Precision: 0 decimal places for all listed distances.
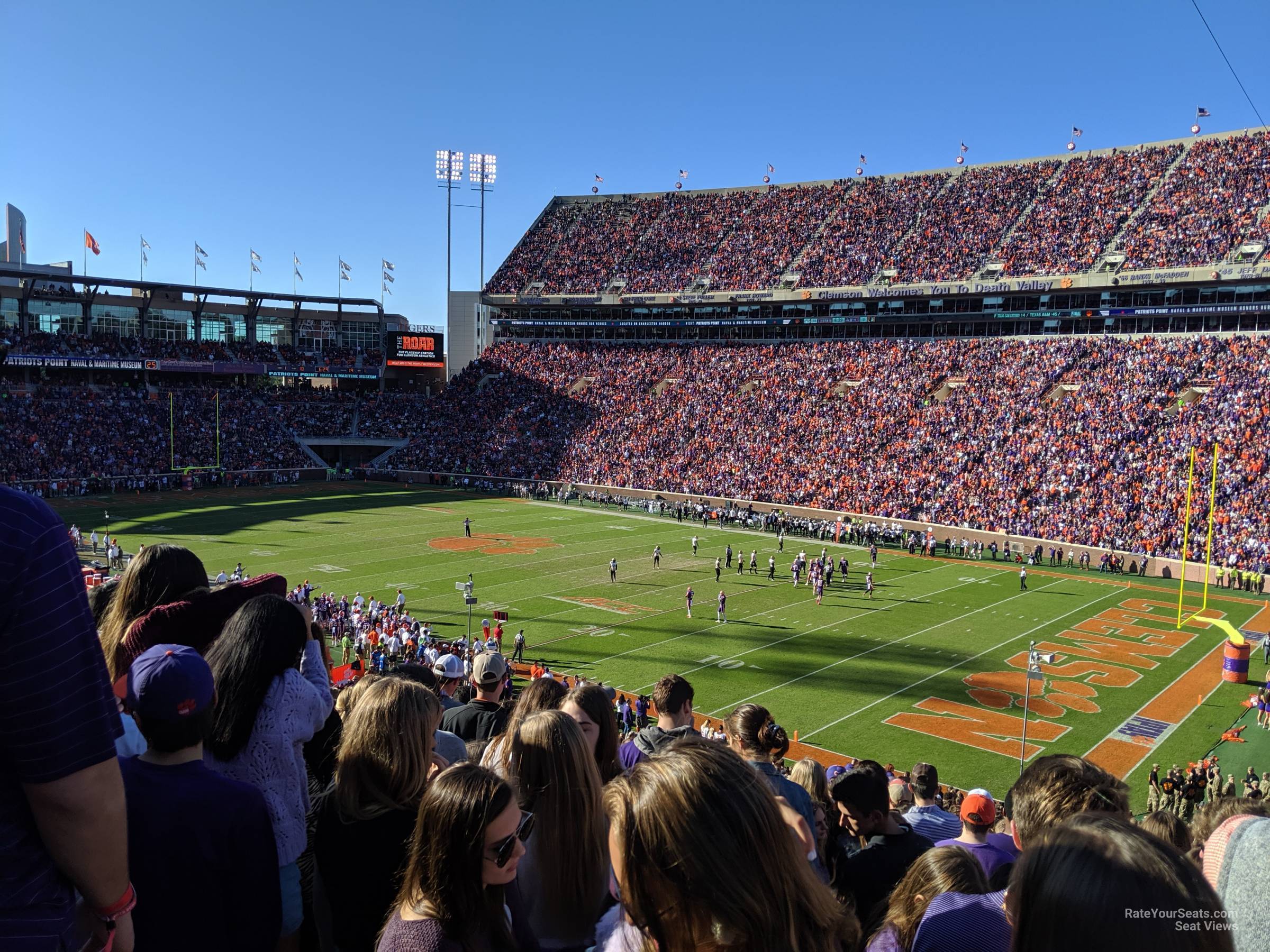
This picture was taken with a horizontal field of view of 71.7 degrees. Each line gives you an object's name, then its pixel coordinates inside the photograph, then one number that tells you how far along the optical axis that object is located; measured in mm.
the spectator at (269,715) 3758
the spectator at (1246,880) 2385
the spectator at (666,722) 5332
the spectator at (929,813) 6230
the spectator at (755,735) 5742
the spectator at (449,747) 4906
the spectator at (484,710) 5715
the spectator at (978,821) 4699
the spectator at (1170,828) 4867
